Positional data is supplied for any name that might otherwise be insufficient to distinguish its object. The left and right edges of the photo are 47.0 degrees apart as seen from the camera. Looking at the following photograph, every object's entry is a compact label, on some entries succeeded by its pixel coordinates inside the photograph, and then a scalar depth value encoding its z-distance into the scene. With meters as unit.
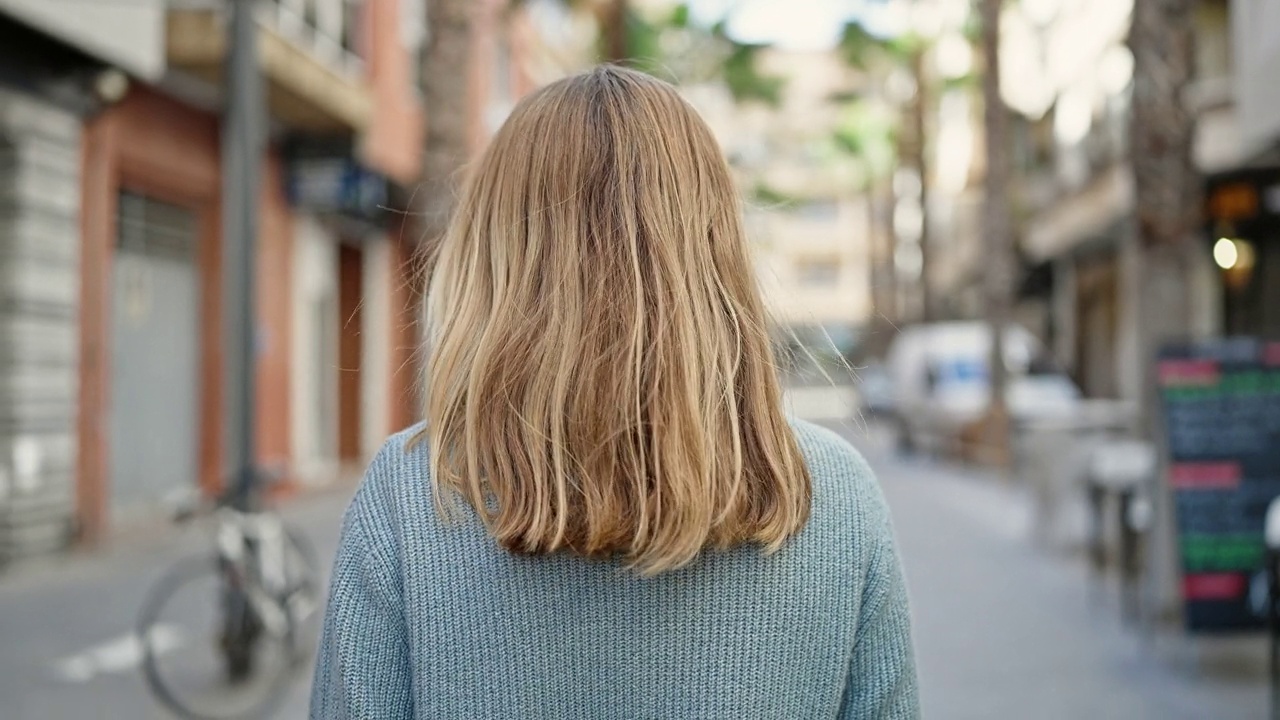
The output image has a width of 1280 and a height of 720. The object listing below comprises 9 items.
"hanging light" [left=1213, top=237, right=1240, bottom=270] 22.23
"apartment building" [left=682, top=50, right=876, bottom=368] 77.31
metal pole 7.55
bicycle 6.39
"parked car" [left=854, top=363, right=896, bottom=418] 41.44
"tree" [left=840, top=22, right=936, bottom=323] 29.09
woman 1.49
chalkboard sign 6.86
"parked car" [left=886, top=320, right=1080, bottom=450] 23.31
